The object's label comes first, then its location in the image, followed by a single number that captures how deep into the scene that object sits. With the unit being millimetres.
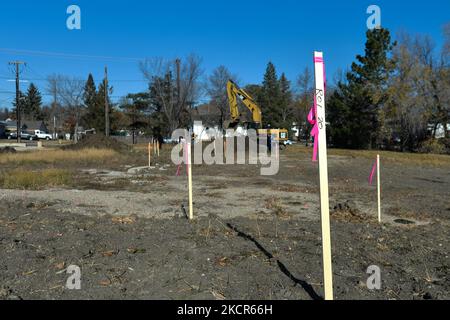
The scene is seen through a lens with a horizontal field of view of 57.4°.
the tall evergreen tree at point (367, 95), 46500
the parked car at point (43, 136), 86125
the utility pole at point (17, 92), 57531
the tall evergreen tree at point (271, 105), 82438
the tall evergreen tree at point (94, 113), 73312
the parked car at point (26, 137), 81438
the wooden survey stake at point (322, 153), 3639
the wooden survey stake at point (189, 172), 8252
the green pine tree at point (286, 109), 82600
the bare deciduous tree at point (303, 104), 83625
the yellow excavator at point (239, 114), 32188
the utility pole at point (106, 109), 46850
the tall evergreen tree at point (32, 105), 130000
